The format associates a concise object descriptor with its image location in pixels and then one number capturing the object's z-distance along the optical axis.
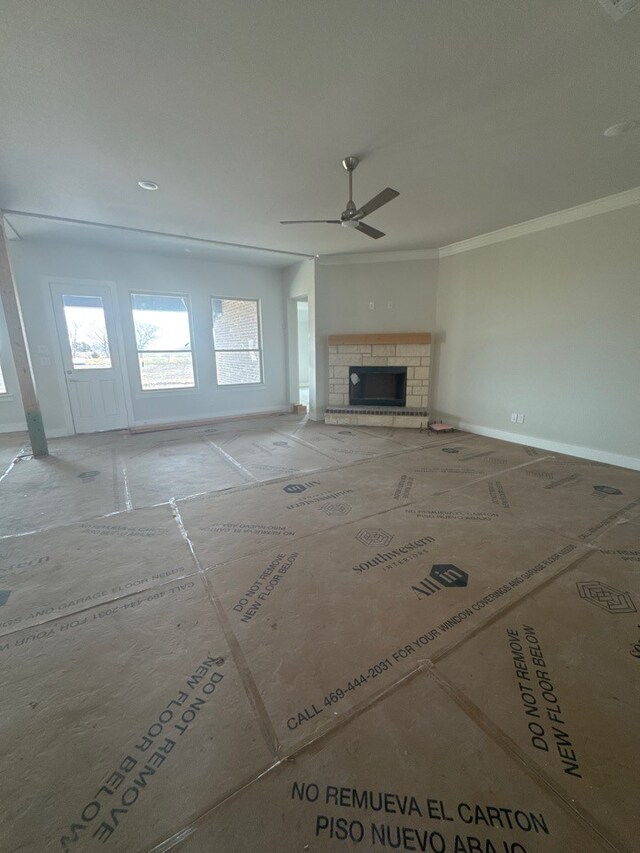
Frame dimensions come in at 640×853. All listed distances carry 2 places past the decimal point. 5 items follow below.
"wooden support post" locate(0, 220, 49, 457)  3.59
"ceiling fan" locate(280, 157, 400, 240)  2.55
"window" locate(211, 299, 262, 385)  5.98
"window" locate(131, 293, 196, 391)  5.34
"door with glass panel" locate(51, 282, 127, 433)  4.86
